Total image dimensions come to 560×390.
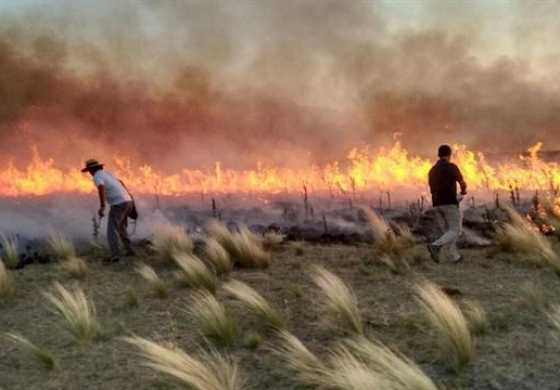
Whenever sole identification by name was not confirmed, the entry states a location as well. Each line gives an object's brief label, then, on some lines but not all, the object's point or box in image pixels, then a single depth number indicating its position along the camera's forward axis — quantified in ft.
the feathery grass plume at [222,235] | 39.32
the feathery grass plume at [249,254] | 36.70
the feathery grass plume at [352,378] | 15.42
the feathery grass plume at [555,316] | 21.47
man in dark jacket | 35.73
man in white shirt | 39.24
